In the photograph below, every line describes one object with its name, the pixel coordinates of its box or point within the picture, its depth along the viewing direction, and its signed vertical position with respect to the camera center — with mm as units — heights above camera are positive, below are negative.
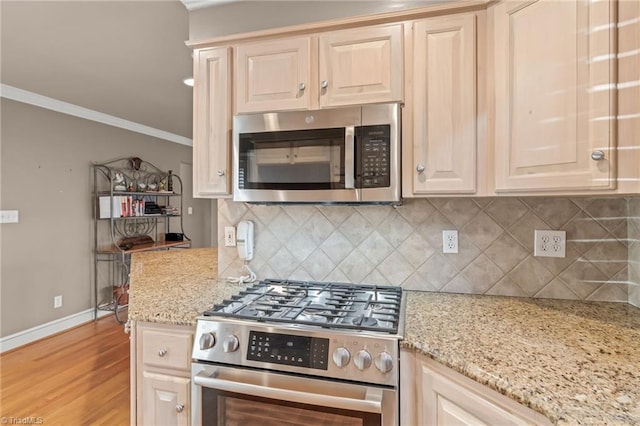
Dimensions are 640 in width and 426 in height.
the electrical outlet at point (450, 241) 1685 -152
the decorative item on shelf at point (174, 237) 4955 -397
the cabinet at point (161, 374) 1354 -673
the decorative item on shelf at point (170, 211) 4750 -18
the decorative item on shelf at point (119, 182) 4105 +337
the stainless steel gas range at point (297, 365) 1112 -542
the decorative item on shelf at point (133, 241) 4090 -402
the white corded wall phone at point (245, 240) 1904 -169
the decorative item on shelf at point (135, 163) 4473 +618
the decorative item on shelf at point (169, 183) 4961 +385
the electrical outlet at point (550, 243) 1549 -150
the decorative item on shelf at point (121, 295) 4016 -1017
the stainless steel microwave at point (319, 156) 1467 +248
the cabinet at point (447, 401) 865 -540
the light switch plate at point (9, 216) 3152 -63
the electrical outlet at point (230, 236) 1997 -154
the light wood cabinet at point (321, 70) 1514 +657
